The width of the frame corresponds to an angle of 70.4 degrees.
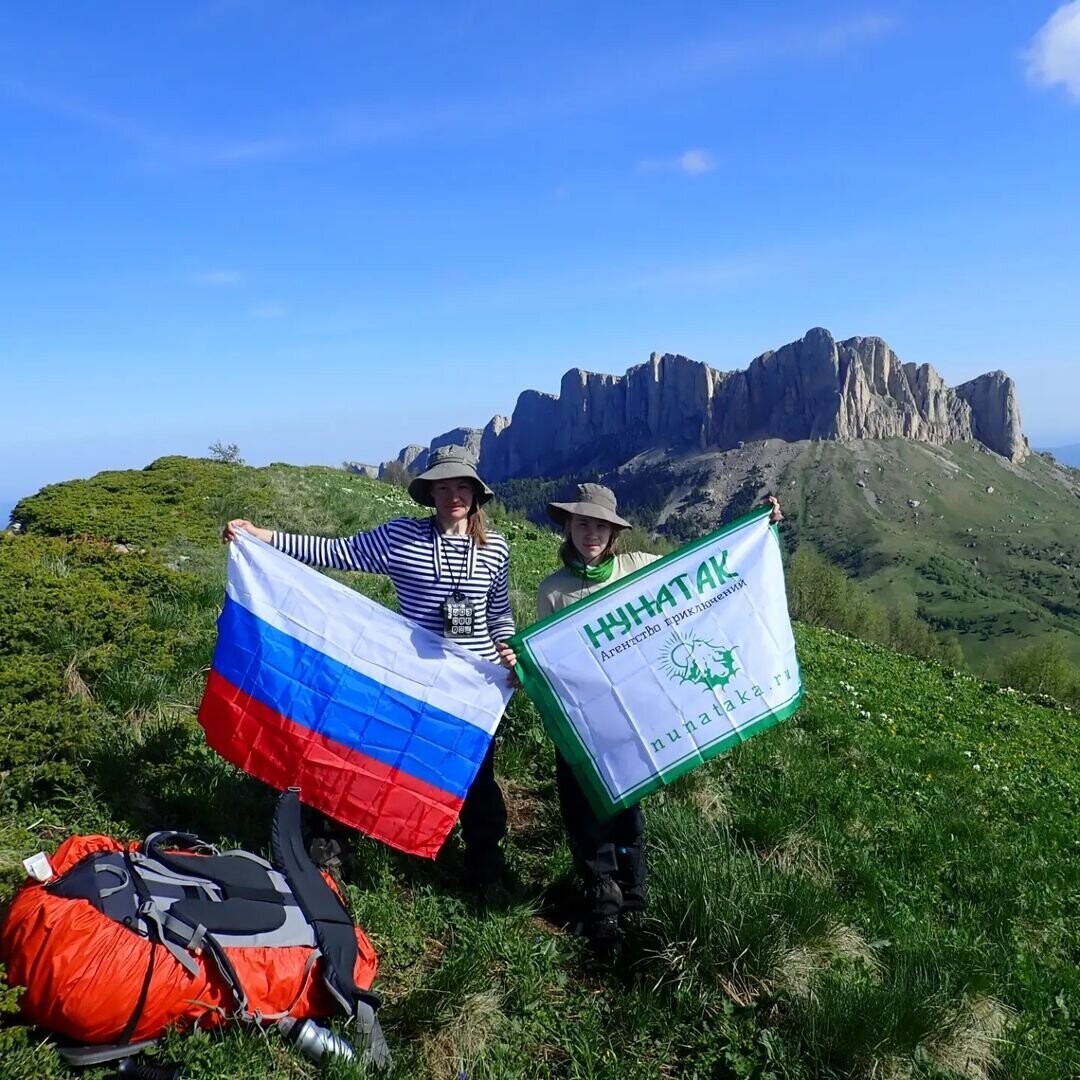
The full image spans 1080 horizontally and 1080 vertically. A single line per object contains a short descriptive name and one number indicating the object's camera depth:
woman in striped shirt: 4.94
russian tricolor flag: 4.94
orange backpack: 3.11
